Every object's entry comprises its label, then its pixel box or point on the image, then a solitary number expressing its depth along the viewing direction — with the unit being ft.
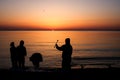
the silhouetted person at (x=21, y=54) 47.09
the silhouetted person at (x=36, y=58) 44.89
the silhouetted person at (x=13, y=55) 47.75
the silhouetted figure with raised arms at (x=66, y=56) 40.27
